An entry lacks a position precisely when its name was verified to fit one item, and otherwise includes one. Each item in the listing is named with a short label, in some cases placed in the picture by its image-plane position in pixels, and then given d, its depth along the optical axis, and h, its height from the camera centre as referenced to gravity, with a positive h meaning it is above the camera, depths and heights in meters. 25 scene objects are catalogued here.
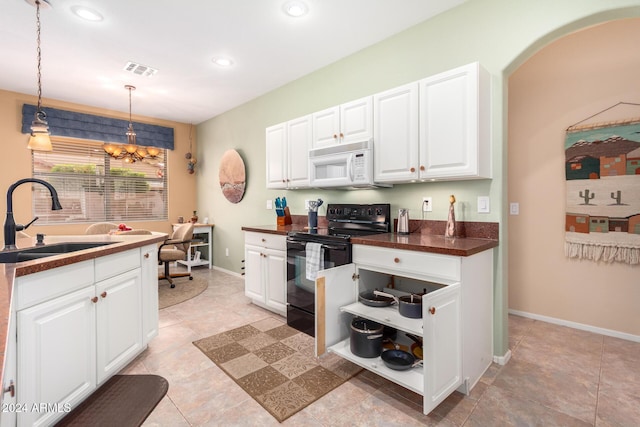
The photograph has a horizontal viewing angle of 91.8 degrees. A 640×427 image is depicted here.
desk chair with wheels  4.20 -0.51
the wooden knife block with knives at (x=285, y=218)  3.58 -0.08
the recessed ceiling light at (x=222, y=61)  3.25 +1.62
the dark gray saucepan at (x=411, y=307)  2.00 -0.63
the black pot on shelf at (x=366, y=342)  2.02 -0.86
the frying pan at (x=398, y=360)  1.87 -0.93
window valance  4.30 +1.30
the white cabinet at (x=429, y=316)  1.60 -0.67
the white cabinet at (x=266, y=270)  3.06 -0.61
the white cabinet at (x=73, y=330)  1.38 -0.63
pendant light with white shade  2.62 +0.69
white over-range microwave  2.59 +0.41
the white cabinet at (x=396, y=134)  2.34 +0.60
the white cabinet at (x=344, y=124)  2.64 +0.80
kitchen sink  1.79 -0.24
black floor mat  1.64 -1.10
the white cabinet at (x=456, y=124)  2.04 +0.59
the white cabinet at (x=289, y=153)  3.22 +0.64
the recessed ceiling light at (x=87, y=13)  2.39 +1.58
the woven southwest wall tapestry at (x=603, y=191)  2.50 +0.16
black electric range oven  2.53 -0.33
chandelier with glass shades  3.99 +0.83
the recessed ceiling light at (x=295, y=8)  2.36 +1.59
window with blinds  4.41 +0.44
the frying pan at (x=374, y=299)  2.21 -0.65
